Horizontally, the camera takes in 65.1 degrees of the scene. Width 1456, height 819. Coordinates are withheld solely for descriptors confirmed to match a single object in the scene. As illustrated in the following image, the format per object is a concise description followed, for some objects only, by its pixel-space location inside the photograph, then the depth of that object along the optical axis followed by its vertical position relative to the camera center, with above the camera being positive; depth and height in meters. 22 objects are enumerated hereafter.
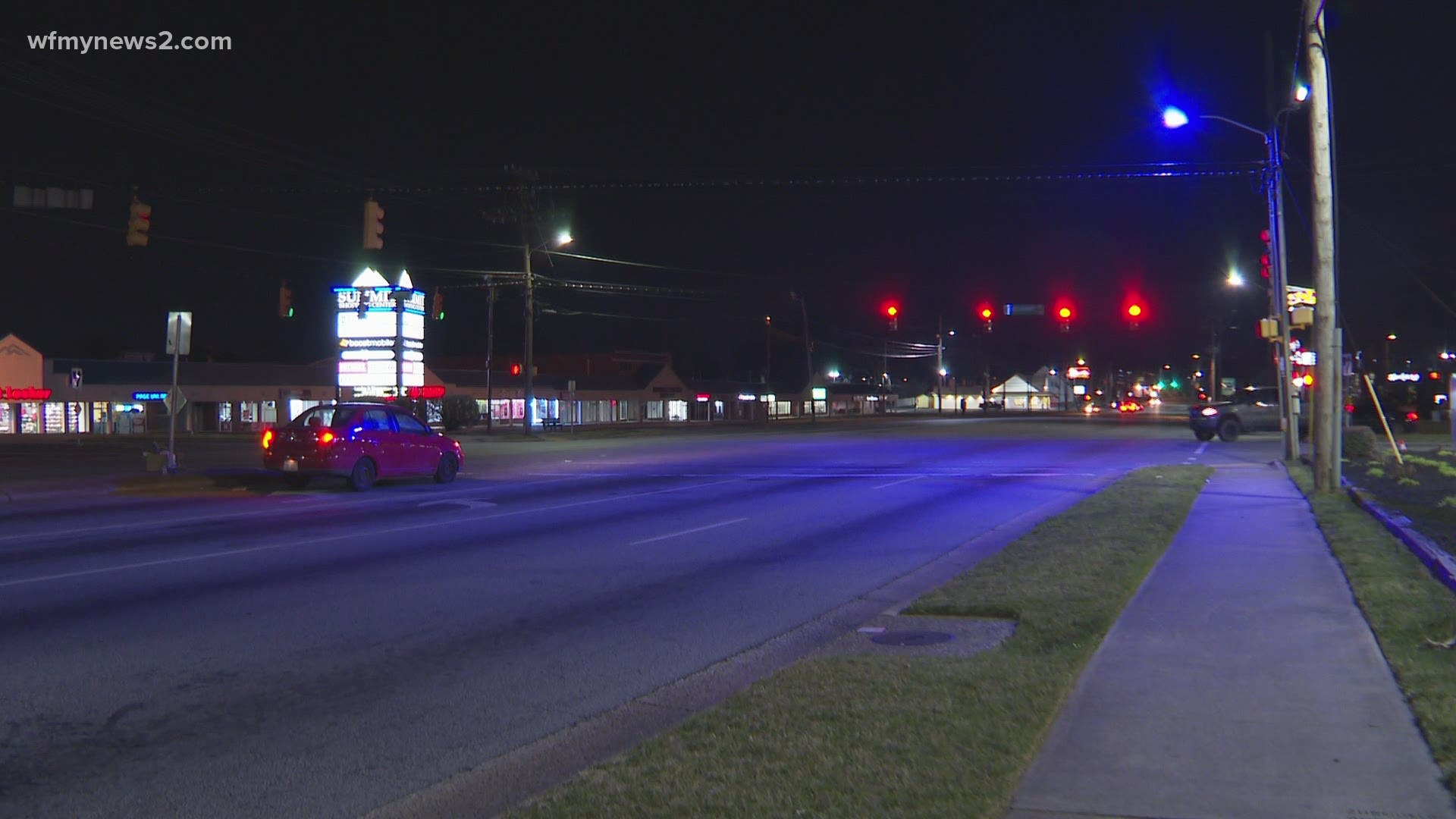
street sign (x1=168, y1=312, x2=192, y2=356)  22.98 +1.83
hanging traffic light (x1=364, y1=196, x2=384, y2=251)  21.28 +3.55
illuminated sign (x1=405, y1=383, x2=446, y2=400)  67.25 +1.45
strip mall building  62.88 +1.49
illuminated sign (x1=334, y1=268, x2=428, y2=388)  55.22 +4.17
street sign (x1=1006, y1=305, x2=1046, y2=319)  38.22 +3.20
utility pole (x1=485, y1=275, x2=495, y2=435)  55.03 +4.76
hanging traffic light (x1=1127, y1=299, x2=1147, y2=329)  32.91 +2.72
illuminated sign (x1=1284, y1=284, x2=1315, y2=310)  25.00 +2.33
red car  19.94 -0.50
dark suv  40.69 -0.49
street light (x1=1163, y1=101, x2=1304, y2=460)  26.31 +3.09
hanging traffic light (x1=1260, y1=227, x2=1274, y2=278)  29.36 +3.77
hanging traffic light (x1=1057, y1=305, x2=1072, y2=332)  36.41 +2.87
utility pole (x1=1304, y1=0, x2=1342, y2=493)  17.19 +1.97
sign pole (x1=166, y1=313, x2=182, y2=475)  22.89 -0.01
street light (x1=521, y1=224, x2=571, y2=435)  47.38 +3.86
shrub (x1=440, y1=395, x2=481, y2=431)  64.19 +0.18
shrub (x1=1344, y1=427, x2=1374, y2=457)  26.54 -1.01
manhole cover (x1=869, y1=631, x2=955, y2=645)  7.96 -1.63
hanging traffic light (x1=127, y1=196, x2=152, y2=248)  19.84 +3.42
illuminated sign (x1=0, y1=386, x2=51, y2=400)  61.88 +1.56
